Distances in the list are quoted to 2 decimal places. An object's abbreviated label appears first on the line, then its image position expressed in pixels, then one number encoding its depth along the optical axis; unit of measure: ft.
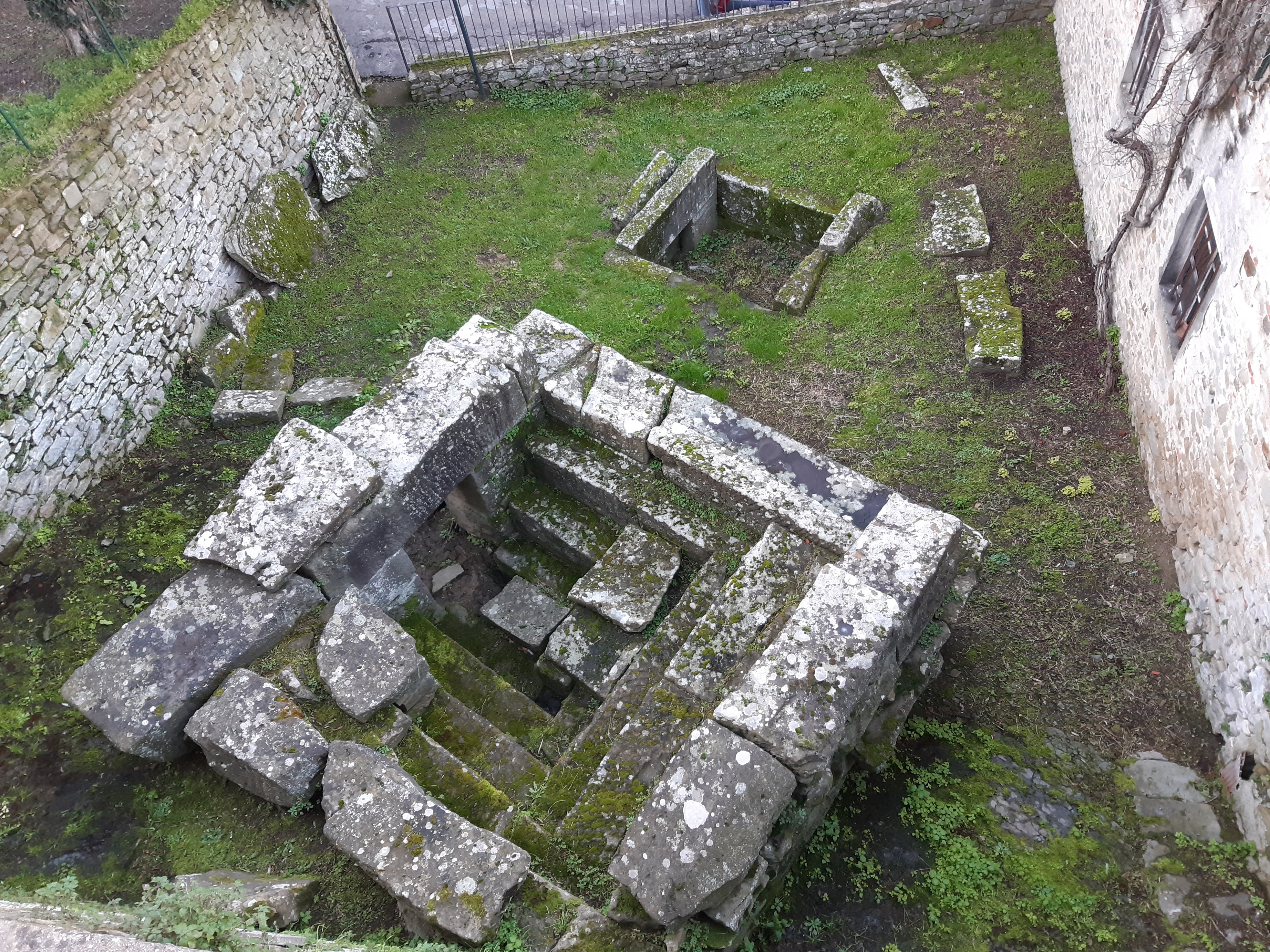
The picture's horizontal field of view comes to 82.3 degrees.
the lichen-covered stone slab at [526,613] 18.61
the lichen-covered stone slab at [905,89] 33.68
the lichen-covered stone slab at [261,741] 12.70
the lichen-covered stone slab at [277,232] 27.71
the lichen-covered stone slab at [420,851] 11.22
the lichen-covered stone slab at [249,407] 23.18
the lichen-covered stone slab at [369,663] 13.64
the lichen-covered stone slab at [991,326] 23.48
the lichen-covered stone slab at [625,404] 17.97
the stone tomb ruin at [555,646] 11.82
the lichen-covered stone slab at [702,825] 11.06
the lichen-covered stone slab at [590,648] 17.25
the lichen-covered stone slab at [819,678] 12.25
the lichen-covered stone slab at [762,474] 15.92
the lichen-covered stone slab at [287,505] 14.19
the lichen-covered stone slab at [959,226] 27.22
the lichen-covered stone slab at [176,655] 13.12
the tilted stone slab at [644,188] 30.71
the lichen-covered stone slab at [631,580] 16.93
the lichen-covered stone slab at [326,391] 23.79
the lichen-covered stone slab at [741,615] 14.12
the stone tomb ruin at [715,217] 28.50
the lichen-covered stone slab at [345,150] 32.22
